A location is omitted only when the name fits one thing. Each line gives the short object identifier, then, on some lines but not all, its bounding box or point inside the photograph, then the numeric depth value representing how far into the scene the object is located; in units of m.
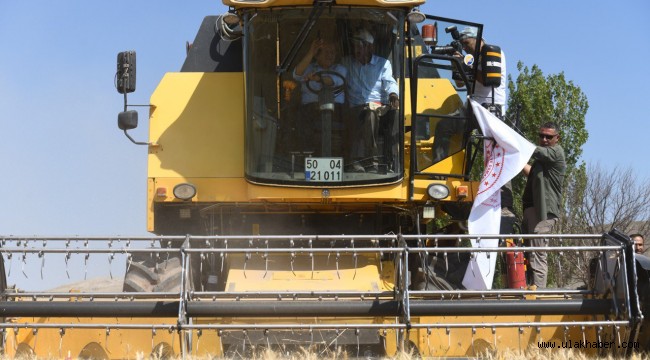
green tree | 21.25
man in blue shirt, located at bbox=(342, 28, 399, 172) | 8.43
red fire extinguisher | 8.58
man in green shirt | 9.26
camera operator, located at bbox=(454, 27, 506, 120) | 8.95
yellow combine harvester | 6.91
